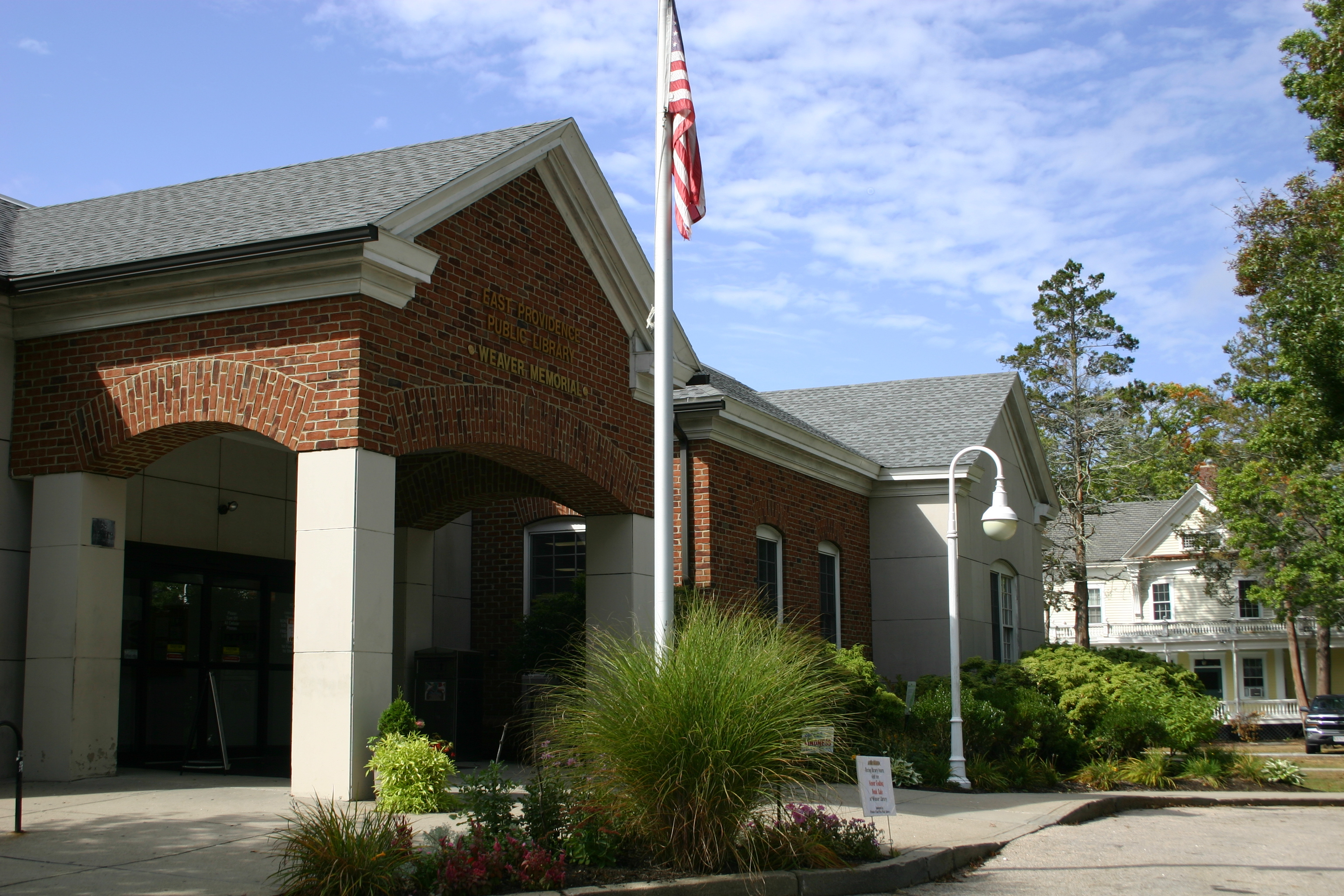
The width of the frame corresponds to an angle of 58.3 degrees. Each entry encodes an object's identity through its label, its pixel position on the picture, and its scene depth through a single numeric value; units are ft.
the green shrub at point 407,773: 31.50
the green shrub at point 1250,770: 57.72
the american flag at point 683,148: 33.09
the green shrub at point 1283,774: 58.23
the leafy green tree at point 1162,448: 175.94
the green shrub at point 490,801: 25.59
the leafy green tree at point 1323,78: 68.39
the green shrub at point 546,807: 25.90
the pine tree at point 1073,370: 149.89
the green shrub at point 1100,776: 52.75
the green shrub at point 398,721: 32.42
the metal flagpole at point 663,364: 30.76
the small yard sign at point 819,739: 26.91
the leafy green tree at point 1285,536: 114.42
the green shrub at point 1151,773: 53.11
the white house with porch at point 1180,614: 161.99
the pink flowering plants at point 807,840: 26.45
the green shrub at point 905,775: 48.14
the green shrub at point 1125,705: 56.44
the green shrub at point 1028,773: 51.19
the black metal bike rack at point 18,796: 27.12
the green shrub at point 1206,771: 55.52
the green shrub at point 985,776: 49.70
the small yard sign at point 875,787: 28.84
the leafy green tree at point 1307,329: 65.72
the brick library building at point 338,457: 34.22
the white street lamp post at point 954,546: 46.88
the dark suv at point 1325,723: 108.27
